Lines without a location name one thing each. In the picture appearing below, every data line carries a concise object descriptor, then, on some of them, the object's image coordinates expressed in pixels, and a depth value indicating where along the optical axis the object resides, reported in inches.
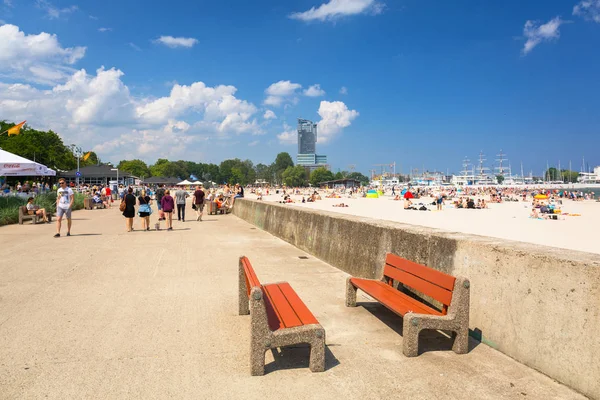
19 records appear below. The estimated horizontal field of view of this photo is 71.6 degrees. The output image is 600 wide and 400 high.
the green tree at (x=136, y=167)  5511.8
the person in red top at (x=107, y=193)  1197.5
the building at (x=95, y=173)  2282.5
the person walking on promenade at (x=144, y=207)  561.2
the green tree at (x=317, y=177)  7470.5
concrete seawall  120.7
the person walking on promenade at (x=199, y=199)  737.6
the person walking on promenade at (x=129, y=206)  531.0
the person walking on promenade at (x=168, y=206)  576.4
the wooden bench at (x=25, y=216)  663.1
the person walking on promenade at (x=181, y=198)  711.1
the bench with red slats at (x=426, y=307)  147.3
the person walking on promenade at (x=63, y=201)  483.5
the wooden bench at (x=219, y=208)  943.0
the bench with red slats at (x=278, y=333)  133.0
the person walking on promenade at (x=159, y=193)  779.4
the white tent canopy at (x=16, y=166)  614.2
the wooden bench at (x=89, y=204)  1064.0
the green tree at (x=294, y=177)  7239.2
